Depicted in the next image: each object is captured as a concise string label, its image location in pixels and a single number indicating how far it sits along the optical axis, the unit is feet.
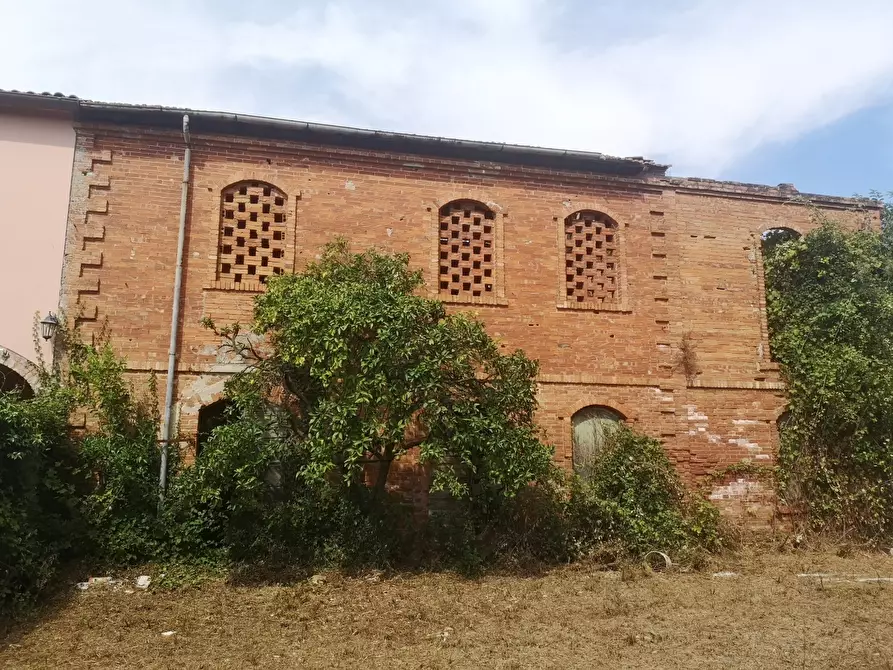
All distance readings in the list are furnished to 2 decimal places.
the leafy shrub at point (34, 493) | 25.85
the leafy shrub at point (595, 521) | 32.94
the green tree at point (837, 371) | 37.58
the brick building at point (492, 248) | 34.24
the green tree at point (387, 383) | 28.04
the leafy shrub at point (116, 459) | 30.12
